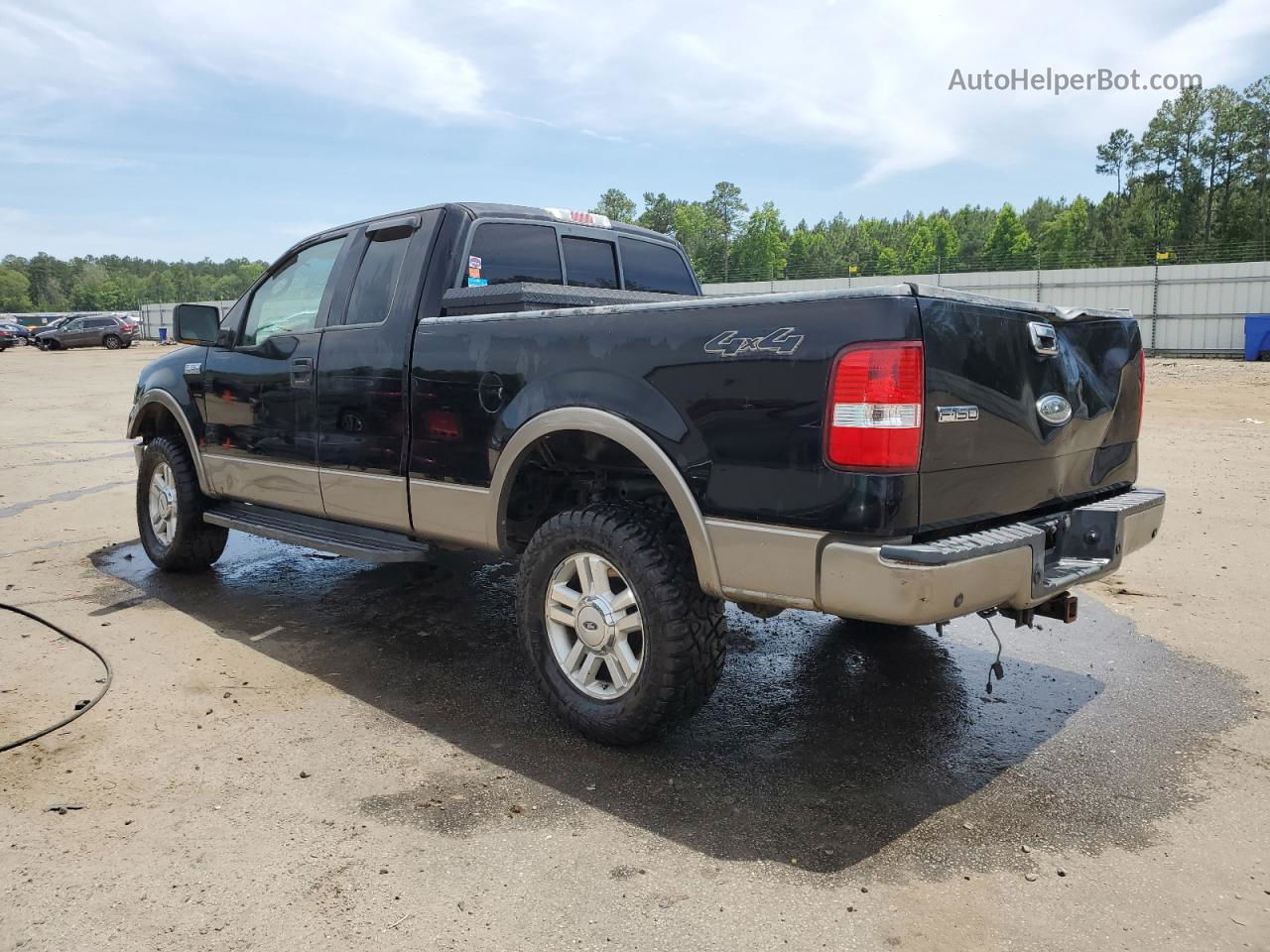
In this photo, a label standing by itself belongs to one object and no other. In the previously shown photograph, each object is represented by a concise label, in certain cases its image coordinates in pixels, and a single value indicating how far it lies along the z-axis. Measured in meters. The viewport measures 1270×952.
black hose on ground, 3.62
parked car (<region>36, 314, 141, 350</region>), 43.31
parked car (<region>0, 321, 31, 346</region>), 47.60
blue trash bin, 26.28
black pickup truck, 2.83
